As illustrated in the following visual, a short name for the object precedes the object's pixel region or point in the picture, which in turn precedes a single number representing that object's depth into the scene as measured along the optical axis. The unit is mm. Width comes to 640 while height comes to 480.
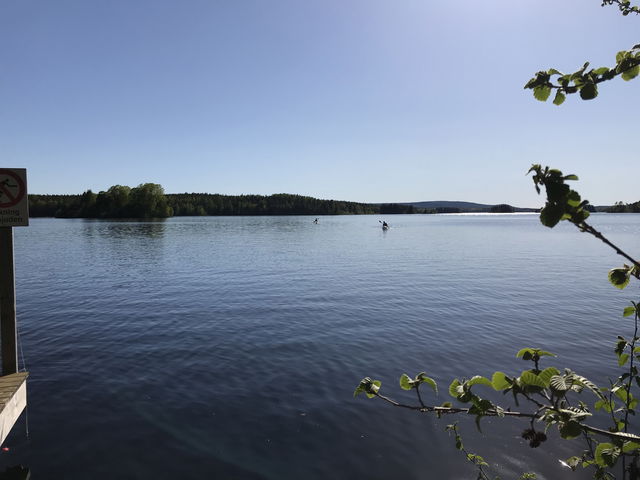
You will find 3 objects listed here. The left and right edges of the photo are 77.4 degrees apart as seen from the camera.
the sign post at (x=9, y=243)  7520
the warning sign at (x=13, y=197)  7492
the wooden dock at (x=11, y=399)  6543
